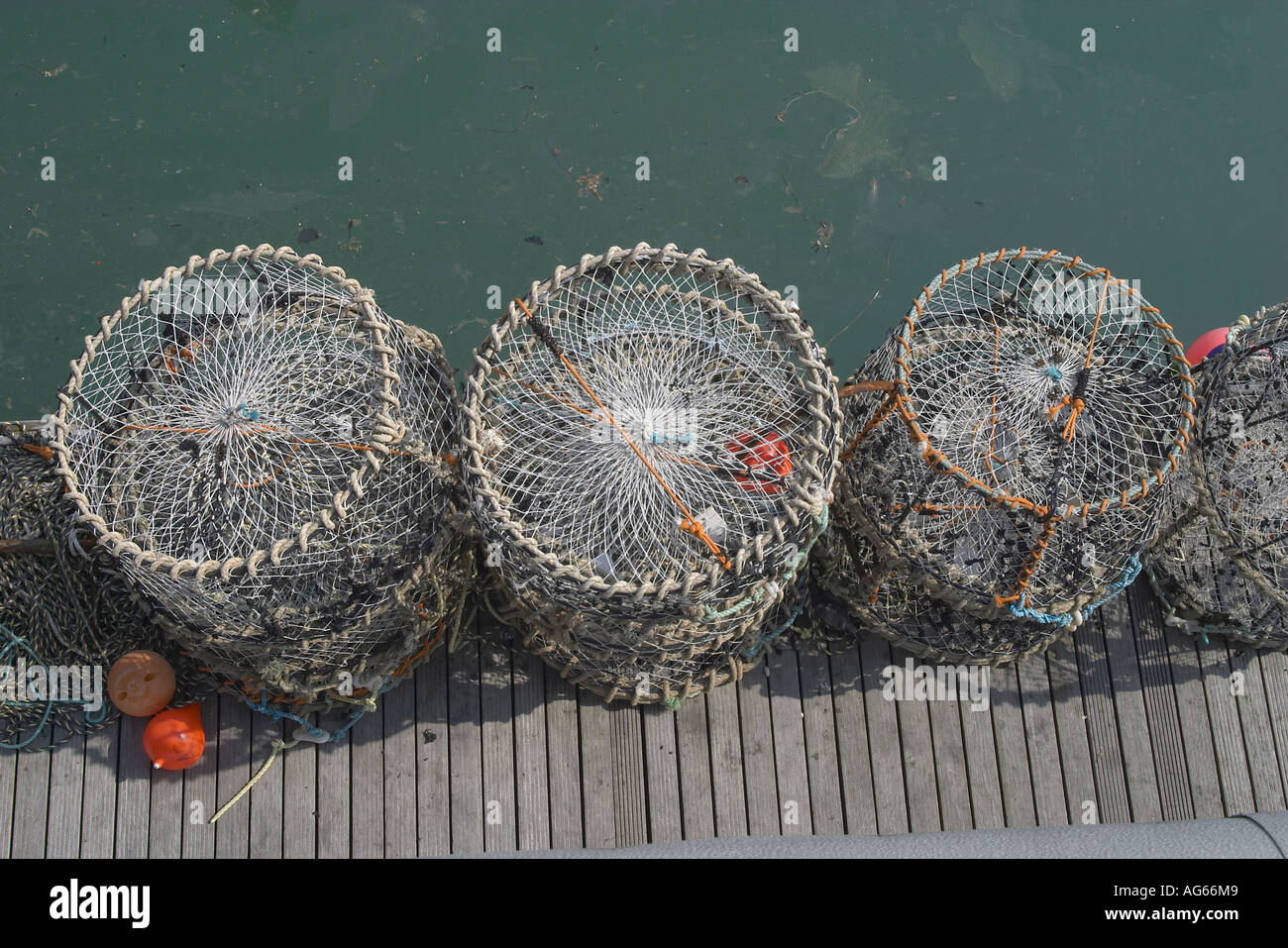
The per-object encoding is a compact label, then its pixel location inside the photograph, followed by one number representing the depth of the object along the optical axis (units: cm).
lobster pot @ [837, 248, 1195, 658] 376
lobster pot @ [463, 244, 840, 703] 327
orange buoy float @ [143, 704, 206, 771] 385
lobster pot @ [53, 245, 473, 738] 346
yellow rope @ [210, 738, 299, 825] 398
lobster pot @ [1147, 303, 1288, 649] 398
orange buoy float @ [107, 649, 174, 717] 387
